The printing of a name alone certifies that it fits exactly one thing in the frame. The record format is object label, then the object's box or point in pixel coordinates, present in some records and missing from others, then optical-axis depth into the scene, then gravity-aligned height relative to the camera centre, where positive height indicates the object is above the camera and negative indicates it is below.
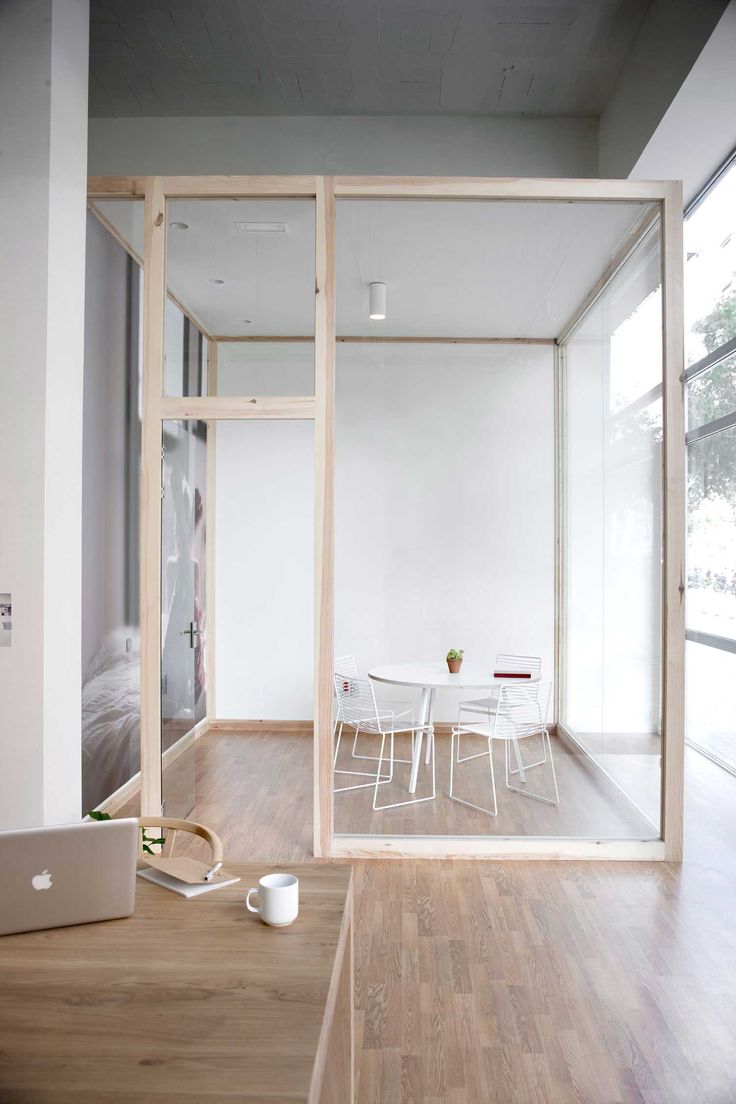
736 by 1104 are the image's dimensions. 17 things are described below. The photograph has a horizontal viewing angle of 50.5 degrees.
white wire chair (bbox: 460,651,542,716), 3.87 -0.52
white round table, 3.81 -0.59
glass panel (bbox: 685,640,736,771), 4.94 -0.94
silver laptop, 1.49 -0.61
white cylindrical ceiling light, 3.92 +1.30
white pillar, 2.94 +0.61
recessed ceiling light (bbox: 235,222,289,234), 3.92 +1.67
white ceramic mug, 1.53 -0.68
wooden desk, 1.07 -0.72
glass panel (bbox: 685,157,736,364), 4.55 +1.78
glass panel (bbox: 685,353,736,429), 4.62 +1.04
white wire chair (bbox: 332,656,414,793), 3.83 -0.72
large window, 4.63 +0.63
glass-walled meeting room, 3.85 +0.29
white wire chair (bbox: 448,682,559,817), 3.79 -0.80
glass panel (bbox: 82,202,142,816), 3.92 +0.19
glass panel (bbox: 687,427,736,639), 4.80 +0.16
